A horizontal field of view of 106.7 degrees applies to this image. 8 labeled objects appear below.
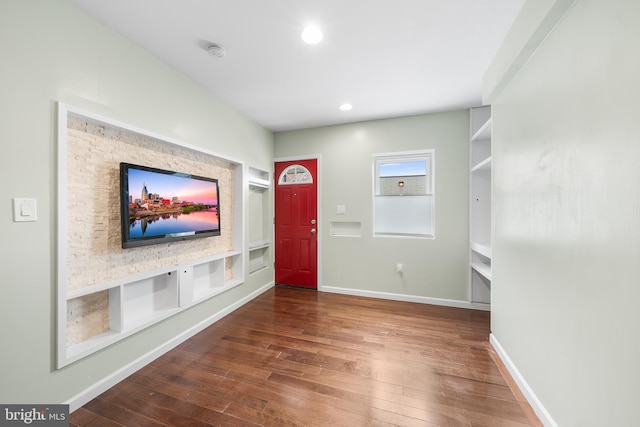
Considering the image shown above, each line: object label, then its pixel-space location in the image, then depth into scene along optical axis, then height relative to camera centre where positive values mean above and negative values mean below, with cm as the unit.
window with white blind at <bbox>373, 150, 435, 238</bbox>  342 +29
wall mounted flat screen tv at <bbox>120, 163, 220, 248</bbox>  189 +8
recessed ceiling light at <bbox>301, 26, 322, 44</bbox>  179 +138
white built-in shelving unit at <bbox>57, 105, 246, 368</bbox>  149 -66
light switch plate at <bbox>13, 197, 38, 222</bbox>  131 +3
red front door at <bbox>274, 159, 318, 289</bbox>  389 -15
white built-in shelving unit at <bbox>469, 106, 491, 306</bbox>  307 +11
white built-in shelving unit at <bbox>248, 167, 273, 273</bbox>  364 -10
